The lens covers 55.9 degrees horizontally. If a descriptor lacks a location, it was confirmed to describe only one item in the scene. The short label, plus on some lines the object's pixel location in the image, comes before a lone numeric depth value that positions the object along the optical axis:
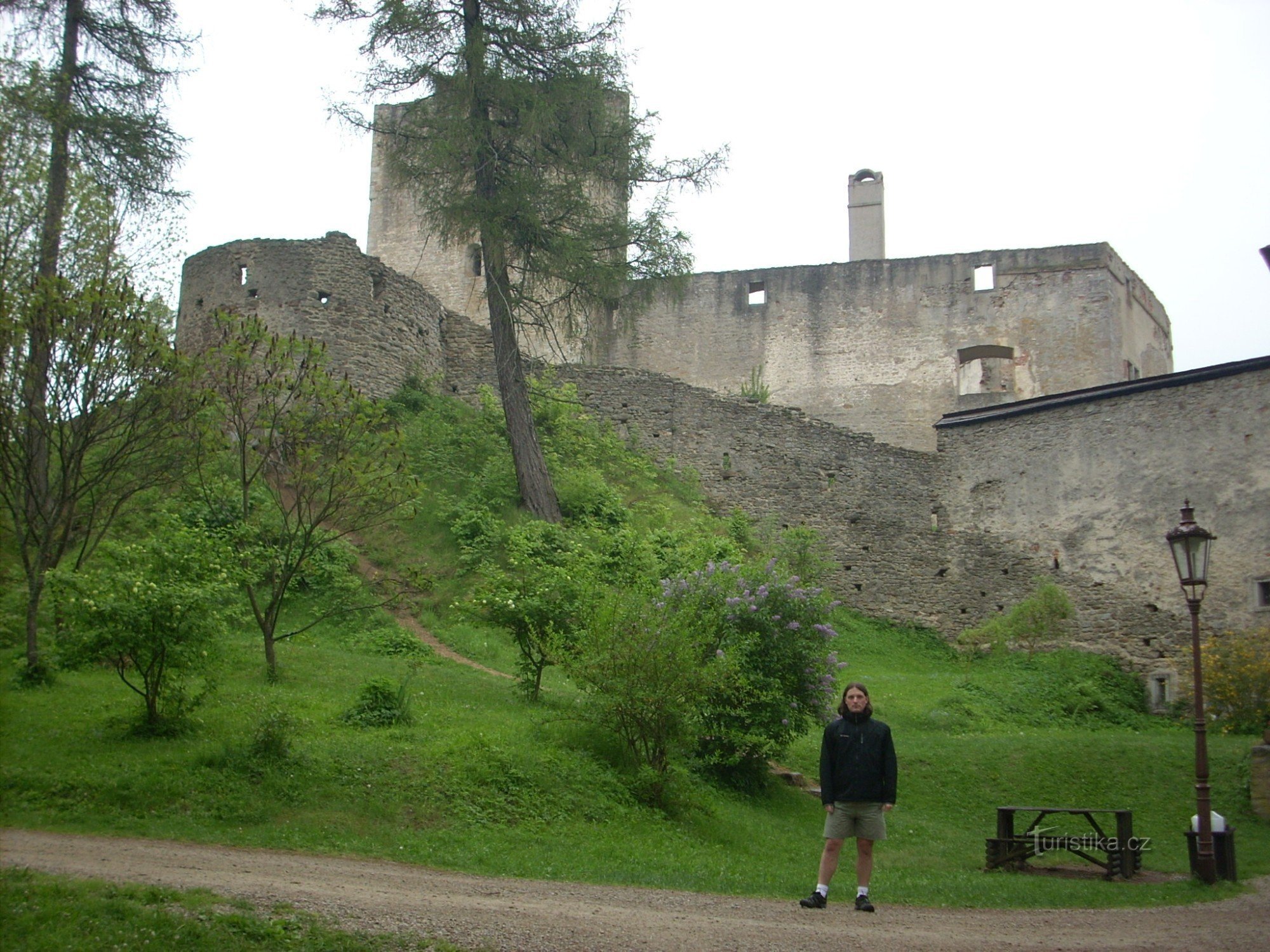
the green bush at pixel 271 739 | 9.57
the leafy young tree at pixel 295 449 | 12.63
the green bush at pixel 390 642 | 15.42
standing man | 7.67
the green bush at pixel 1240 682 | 16.58
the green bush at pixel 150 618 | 9.70
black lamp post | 9.55
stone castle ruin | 20.42
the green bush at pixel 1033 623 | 19.77
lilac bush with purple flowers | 12.09
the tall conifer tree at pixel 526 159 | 18.42
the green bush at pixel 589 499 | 19.50
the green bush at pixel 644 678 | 10.78
